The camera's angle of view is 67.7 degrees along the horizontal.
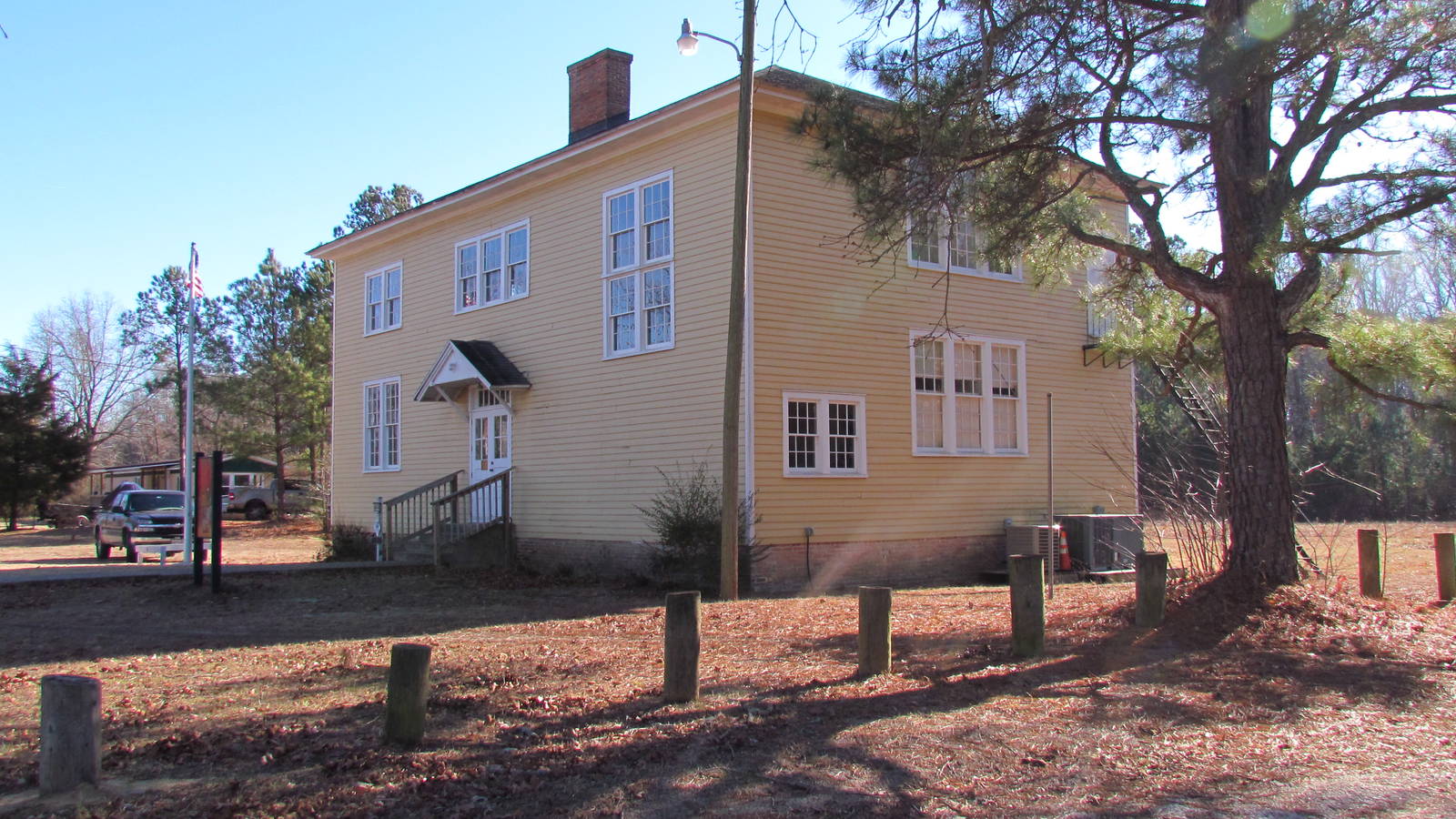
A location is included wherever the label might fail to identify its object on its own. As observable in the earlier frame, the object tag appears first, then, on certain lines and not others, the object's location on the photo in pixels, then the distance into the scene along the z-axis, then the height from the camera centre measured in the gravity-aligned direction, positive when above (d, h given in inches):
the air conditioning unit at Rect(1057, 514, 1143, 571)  702.5 -46.9
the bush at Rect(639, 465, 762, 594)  586.6 -36.4
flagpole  813.2 +27.1
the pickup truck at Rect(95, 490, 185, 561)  960.9 -38.5
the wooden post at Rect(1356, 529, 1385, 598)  489.4 -44.8
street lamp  500.1 +84.4
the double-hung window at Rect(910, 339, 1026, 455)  693.9 +47.5
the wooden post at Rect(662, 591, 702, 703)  289.4 -47.3
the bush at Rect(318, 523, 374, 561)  905.5 -57.3
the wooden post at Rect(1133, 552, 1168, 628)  403.5 -46.1
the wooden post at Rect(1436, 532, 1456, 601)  510.3 -46.8
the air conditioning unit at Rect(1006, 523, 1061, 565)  698.8 -47.0
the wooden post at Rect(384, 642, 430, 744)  245.9 -50.0
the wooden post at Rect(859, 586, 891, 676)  326.0 -49.1
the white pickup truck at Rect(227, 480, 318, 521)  1844.7 -42.1
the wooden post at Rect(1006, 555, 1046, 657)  354.6 -45.8
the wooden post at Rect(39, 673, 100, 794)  208.2 -48.6
